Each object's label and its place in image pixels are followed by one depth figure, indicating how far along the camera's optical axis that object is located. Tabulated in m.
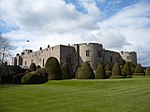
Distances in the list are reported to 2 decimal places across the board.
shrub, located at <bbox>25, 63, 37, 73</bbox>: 42.40
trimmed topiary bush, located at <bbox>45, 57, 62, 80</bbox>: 33.19
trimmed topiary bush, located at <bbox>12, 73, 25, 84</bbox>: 35.36
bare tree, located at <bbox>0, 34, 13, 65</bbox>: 40.84
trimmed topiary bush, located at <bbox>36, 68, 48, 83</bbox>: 31.98
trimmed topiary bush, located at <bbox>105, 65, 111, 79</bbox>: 39.96
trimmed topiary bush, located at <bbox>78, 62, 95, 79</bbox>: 33.99
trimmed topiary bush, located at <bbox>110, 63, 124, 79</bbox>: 36.88
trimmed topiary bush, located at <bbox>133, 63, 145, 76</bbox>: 43.54
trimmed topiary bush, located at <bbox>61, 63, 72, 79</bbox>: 38.12
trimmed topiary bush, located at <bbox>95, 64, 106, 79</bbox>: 36.06
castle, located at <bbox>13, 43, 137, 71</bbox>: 52.42
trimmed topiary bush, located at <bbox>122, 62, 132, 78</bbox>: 43.39
